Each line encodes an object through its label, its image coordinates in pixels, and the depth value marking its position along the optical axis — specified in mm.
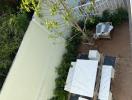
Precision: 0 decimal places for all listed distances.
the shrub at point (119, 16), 2878
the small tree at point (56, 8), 2249
